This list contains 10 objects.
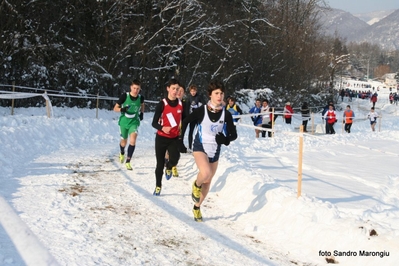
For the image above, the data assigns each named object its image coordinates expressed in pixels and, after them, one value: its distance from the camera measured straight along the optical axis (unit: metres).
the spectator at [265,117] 16.78
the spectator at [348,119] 22.81
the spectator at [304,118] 24.39
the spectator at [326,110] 22.01
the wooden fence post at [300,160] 6.16
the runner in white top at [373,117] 25.48
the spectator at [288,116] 22.42
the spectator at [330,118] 21.32
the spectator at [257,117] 16.95
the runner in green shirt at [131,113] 8.62
